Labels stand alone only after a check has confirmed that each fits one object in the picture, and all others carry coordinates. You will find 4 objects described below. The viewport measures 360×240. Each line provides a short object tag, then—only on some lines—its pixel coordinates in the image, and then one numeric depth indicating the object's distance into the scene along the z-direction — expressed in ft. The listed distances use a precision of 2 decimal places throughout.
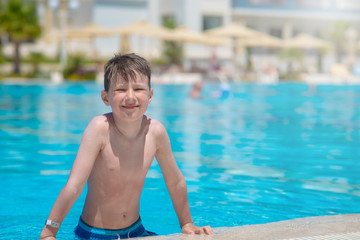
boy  9.66
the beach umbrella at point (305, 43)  125.70
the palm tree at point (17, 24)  104.32
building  139.13
